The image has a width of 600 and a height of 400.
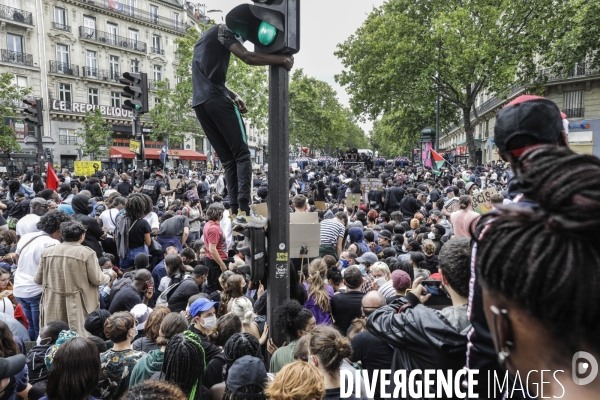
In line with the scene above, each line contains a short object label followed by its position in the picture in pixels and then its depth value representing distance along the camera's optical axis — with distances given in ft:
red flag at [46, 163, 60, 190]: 39.40
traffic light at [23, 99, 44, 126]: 47.09
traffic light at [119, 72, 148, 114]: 30.42
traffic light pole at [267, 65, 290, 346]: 10.92
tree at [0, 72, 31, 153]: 88.39
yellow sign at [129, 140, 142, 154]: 34.00
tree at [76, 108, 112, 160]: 123.44
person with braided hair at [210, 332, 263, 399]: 10.79
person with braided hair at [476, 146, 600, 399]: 2.97
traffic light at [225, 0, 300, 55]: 10.07
